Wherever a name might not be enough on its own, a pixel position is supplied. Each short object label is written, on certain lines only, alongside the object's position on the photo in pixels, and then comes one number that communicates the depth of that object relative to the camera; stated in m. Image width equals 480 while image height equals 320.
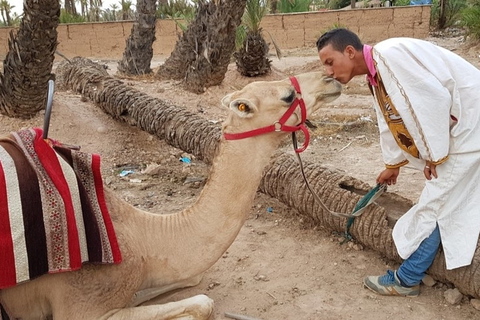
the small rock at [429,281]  3.80
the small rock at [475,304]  3.53
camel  2.97
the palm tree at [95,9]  38.75
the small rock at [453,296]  3.60
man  3.29
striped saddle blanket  2.72
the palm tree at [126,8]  31.82
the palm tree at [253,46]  14.14
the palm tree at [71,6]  40.51
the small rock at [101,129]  8.00
